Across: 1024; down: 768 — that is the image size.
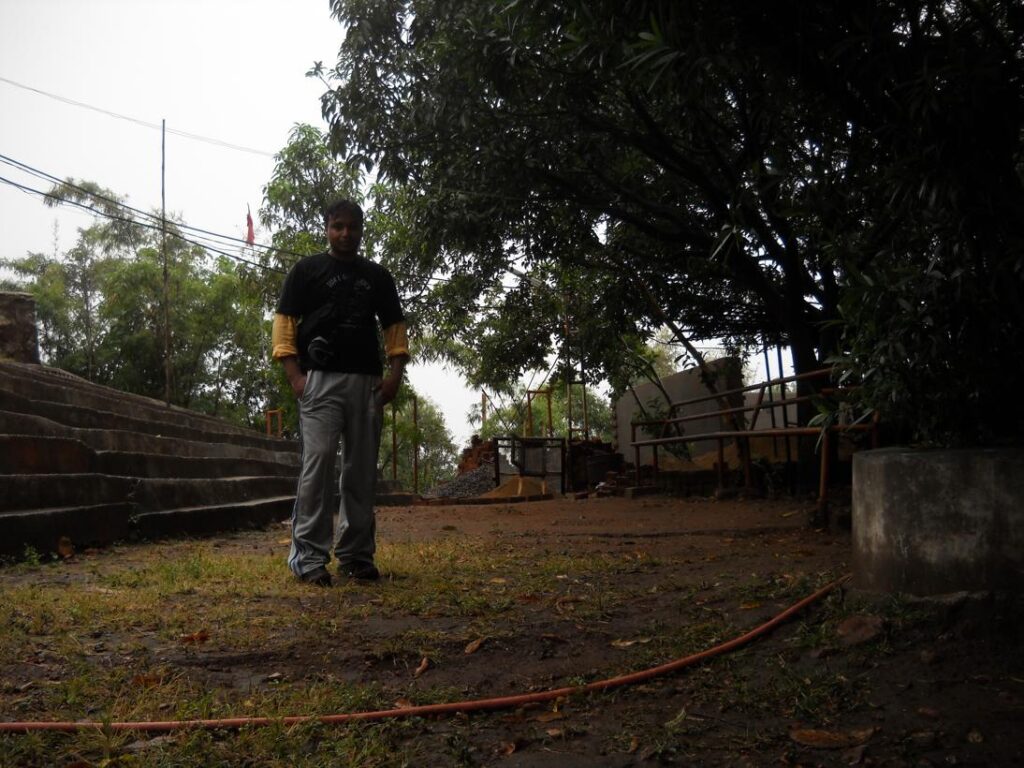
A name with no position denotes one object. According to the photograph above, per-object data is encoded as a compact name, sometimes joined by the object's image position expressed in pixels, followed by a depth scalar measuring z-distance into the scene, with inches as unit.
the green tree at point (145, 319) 1179.9
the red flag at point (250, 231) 1042.7
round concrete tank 114.8
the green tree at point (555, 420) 1220.5
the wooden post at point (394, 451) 799.1
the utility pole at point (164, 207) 559.3
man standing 180.5
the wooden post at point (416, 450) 827.4
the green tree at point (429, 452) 1316.4
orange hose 94.0
